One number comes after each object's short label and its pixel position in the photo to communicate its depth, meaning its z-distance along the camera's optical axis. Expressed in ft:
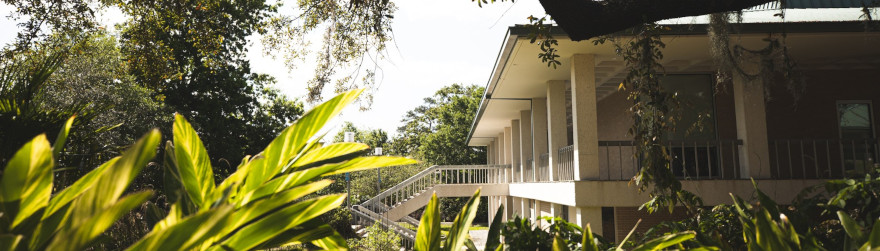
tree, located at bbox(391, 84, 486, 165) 146.10
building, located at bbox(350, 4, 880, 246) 30.68
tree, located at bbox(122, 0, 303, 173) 80.33
